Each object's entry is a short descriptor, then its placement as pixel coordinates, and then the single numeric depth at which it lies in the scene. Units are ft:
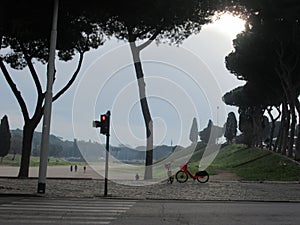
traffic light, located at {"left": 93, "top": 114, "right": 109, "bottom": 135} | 60.80
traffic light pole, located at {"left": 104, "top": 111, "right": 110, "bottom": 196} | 59.53
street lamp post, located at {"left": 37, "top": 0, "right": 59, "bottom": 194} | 58.21
